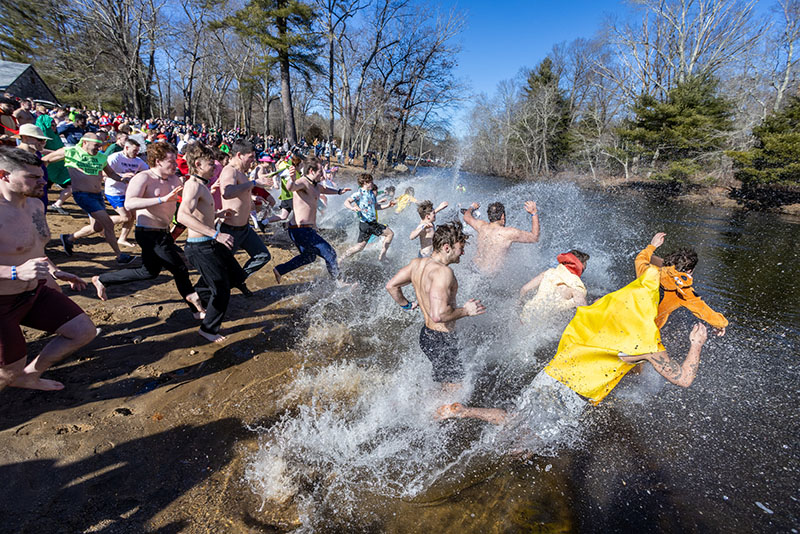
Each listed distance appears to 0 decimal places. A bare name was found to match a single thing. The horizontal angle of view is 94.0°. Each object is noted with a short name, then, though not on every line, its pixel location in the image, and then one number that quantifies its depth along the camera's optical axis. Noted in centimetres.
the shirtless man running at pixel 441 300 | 272
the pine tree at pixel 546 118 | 3716
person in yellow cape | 254
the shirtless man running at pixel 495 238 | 473
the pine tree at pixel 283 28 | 1670
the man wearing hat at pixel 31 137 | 488
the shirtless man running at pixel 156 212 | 370
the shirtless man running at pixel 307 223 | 518
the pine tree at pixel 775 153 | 1977
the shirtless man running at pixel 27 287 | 238
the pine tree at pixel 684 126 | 2323
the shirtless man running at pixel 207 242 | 345
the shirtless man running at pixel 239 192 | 427
